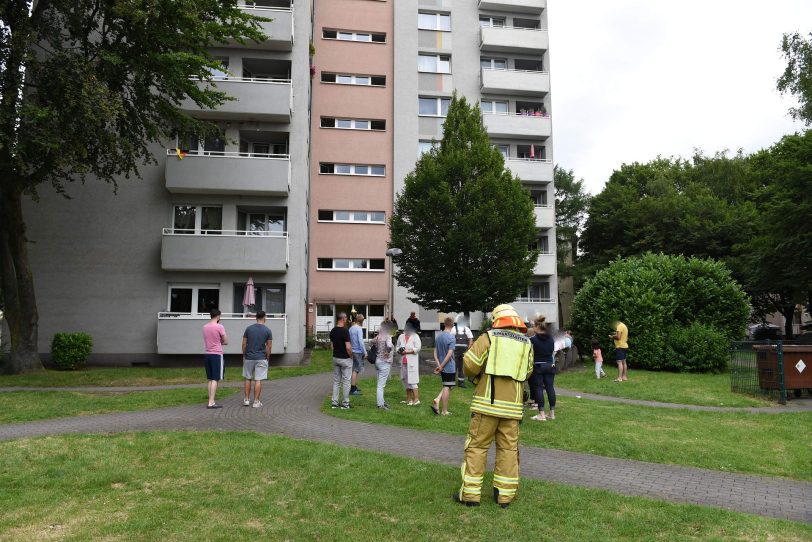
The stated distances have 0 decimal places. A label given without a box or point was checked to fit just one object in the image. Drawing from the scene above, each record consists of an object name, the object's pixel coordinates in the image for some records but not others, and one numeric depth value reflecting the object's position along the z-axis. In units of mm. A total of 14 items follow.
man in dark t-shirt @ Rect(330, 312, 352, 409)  10844
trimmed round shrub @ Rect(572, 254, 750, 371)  19953
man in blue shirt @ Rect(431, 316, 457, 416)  10688
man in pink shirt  11070
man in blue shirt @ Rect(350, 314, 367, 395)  13070
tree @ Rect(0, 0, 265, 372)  14852
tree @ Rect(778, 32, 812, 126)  26922
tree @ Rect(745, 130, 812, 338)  25859
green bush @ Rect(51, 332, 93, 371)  18875
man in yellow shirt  16891
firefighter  5457
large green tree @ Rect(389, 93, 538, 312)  22328
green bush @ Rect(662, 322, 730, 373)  19484
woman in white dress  11406
